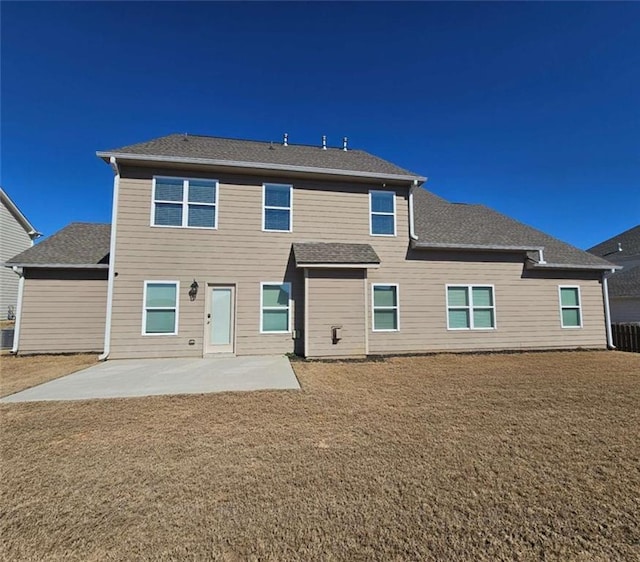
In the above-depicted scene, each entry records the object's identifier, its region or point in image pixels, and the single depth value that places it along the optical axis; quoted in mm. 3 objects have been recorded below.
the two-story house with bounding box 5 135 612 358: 9266
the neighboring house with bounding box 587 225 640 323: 17109
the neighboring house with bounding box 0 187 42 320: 18266
